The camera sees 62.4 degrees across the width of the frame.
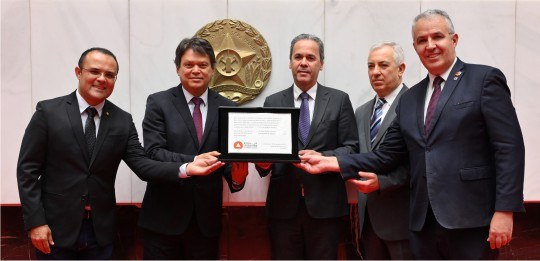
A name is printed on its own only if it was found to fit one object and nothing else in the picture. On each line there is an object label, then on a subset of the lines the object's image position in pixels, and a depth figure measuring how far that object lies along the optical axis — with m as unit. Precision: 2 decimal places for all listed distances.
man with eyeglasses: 2.38
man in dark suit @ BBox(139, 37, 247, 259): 2.63
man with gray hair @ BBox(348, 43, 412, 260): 2.55
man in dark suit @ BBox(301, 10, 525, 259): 2.04
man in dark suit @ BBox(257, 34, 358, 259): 2.67
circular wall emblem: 3.32
